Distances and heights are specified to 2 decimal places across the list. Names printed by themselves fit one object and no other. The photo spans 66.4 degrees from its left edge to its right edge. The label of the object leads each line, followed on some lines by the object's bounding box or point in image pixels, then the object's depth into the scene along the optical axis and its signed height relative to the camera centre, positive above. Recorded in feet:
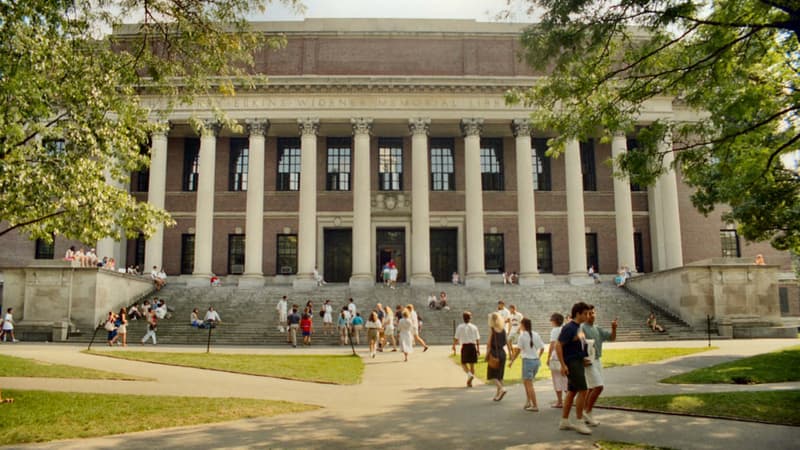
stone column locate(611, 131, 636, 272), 118.40 +14.15
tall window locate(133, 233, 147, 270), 127.95 +9.61
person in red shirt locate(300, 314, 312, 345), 80.33 -3.80
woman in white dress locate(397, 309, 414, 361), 63.31 -3.81
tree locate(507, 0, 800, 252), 37.11 +14.79
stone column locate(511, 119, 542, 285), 115.75 +17.08
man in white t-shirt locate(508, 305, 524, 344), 63.98 -2.49
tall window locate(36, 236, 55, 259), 125.80 +10.03
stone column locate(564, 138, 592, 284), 115.75 +14.98
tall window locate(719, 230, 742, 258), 132.87 +11.16
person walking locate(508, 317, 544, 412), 34.30 -3.41
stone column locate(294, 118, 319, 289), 113.91 +18.06
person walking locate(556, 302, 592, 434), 28.81 -2.97
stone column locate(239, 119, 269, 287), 114.01 +16.64
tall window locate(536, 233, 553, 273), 131.34 +9.42
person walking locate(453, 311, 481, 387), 44.88 -3.41
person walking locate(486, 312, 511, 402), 38.24 -3.46
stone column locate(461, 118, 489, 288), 114.93 +18.57
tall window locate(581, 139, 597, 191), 133.90 +27.45
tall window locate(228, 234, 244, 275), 128.77 +9.35
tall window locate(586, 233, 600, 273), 131.03 +9.33
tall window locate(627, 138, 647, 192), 133.80 +33.16
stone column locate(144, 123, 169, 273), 116.26 +22.13
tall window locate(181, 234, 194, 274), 128.38 +9.58
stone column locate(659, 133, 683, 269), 117.63 +14.68
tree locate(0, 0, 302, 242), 34.91 +12.98
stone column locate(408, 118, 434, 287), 114.42 +18.21
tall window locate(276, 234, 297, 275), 128.67 +9.06
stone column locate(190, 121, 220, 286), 114.83 +16.18
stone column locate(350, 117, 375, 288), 114.11 +18.74
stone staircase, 86.74 -1.58
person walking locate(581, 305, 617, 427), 29.86 -3.37
